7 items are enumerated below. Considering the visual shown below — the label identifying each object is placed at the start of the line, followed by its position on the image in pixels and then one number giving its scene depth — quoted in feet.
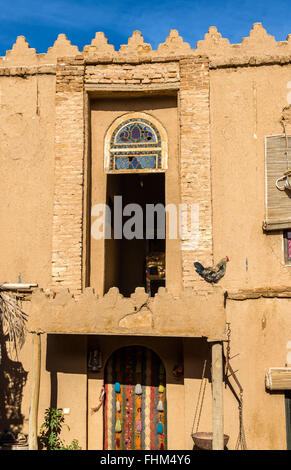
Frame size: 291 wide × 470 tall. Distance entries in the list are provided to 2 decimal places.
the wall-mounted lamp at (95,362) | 34.12
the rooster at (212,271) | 32.58
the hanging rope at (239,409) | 31.63
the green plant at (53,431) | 32.60
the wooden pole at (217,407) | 28.30
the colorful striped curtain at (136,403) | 33.91
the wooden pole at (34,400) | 30.63
